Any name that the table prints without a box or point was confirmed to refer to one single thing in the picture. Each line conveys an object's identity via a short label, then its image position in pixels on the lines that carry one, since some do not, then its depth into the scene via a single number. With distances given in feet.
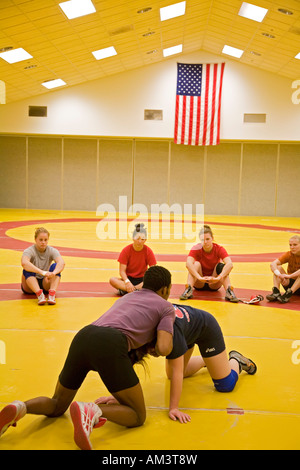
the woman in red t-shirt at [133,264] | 21.25
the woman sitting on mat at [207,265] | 21.43
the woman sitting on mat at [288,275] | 20.92
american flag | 70.08
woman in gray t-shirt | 19.83
